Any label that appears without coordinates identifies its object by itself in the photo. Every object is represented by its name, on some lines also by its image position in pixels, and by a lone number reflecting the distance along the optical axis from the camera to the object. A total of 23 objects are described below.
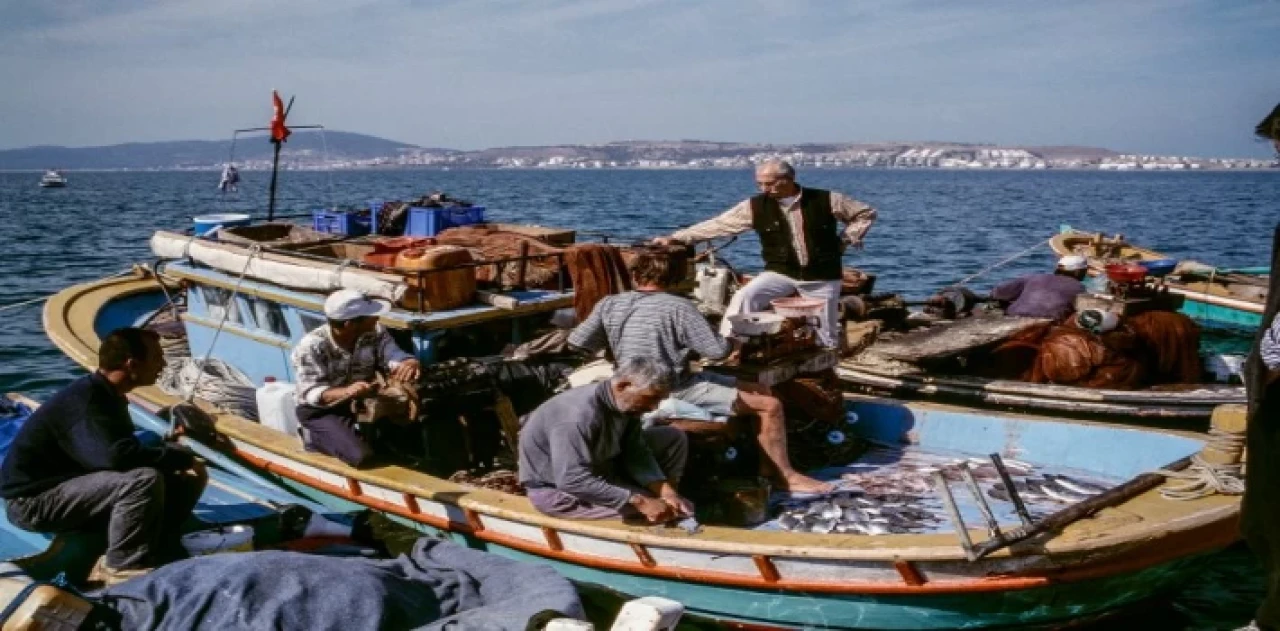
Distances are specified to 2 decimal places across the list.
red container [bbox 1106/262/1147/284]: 10.70
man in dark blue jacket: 6.16
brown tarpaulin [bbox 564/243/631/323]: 9.14
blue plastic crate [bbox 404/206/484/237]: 12.16
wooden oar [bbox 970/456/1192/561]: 5.65
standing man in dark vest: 8.52
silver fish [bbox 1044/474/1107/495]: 7.41
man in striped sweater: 6.88
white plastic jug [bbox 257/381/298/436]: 9.08
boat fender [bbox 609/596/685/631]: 5.09
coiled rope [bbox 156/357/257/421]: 9.87
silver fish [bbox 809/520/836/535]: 6.97
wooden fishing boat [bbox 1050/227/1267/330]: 18.02
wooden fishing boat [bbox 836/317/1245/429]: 10.01
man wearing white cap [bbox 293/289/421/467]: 7.42
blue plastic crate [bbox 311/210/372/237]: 12.94
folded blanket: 5.39
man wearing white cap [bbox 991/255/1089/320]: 11.77
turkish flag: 13.41
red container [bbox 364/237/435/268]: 9.73
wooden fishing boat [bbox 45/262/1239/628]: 5.88
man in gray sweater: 6.01
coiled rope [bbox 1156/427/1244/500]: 6.21
